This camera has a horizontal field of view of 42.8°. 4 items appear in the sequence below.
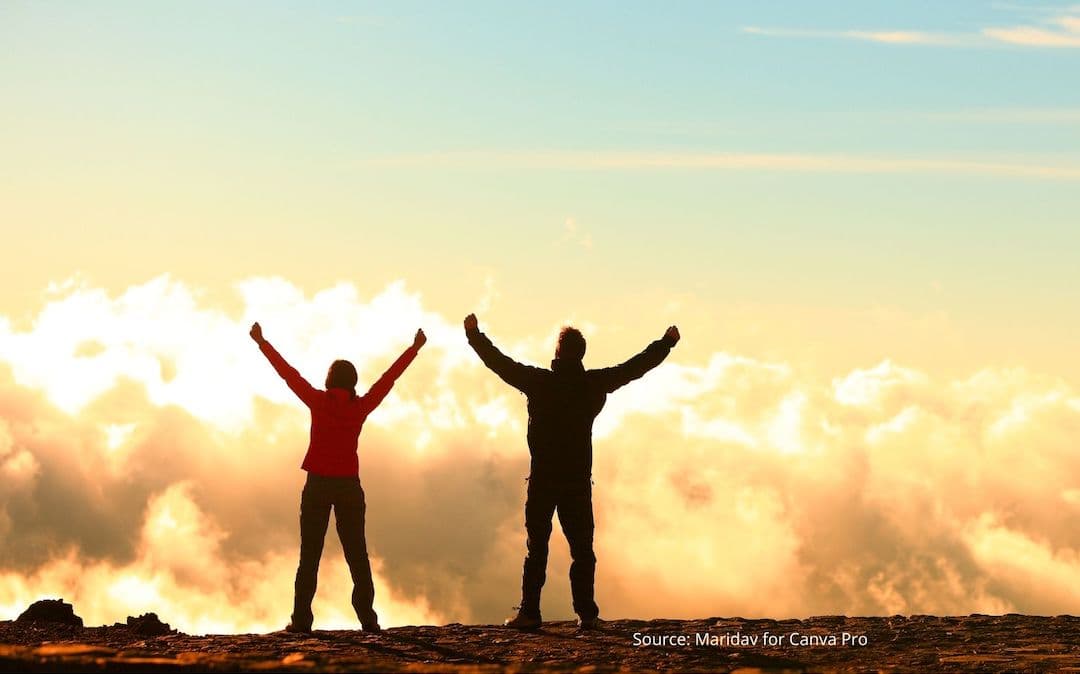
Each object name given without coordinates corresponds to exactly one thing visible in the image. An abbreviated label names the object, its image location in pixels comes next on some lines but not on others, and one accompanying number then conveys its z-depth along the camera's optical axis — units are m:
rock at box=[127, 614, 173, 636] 17.90
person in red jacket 15.95
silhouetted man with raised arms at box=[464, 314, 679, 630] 16.11
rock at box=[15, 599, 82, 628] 19.62
